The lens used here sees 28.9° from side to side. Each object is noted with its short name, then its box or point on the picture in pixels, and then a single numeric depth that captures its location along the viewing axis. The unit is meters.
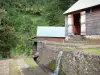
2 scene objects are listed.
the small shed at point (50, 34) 26.22
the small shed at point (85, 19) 16.59
